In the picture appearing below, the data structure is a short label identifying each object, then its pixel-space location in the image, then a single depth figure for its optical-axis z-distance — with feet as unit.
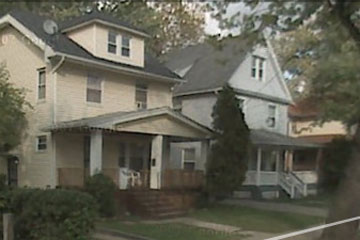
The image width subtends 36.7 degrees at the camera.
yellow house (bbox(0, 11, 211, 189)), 69.31
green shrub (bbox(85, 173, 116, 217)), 61.05
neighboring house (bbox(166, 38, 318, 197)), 92.99
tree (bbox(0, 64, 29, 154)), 62.23
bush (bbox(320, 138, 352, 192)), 85.55
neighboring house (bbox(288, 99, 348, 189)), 113.85
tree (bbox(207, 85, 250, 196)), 71.15
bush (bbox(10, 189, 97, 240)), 35.78
